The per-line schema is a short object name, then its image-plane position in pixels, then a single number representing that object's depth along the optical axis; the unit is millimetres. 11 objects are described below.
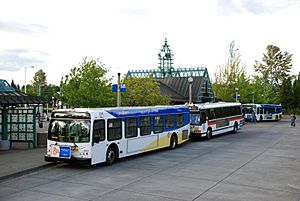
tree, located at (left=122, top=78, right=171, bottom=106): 35312
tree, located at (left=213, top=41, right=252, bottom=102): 64750
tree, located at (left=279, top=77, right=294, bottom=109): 95625
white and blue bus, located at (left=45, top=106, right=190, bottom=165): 15102
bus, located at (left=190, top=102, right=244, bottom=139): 27672
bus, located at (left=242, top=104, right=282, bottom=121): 56628
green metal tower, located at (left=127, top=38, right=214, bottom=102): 68625
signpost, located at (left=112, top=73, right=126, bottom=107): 23522
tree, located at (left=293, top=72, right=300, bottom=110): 97125
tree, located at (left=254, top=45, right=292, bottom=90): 108312
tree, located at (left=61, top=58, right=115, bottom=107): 27438
